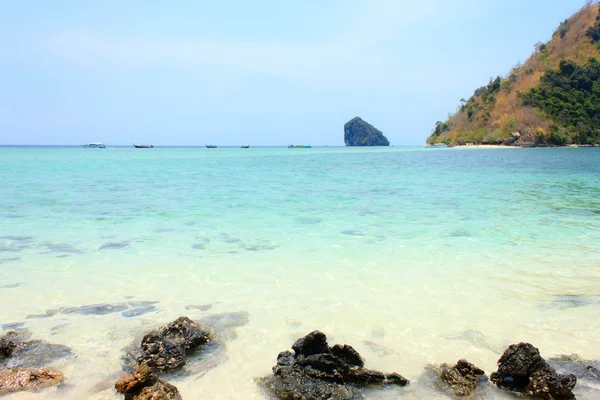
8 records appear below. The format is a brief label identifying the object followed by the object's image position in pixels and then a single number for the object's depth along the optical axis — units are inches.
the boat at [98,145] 5231.3
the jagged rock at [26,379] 124.1
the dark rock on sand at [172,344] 137.2
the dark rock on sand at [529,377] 119.0
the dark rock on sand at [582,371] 122.9
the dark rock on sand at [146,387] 113.9
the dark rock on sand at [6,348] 141.0
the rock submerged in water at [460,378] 125.7
